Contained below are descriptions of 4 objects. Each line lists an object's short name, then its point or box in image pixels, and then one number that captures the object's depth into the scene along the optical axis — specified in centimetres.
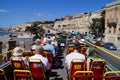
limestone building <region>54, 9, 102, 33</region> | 4467
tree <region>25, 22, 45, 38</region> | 2287
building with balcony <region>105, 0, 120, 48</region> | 2595
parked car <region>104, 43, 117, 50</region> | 2053
